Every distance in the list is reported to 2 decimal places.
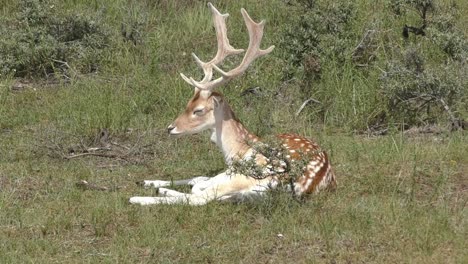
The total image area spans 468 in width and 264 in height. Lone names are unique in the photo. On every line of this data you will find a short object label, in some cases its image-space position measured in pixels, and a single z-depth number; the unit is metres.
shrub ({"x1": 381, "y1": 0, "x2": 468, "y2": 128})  19.98
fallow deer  15.20
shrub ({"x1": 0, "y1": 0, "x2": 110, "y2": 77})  23.69
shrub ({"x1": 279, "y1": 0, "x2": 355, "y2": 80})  22.09
